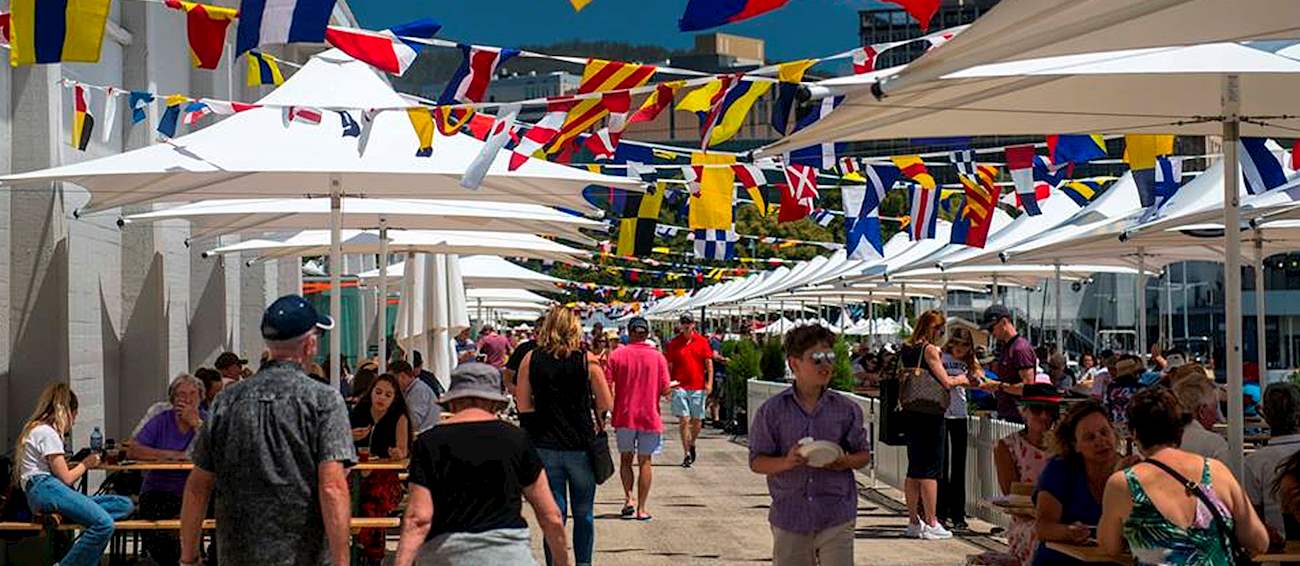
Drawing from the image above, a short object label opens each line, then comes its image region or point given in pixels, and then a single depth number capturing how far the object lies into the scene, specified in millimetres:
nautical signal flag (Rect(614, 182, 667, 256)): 19984
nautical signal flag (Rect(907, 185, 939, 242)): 20531
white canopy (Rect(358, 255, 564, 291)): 31859
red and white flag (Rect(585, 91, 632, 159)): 12195
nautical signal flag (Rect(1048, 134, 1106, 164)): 14414
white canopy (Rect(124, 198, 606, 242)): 15031
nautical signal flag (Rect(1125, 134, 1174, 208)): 13773
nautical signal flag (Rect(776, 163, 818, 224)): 19625
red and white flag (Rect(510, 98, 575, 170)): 12797
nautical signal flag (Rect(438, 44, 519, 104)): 12008
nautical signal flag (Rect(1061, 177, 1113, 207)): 21414
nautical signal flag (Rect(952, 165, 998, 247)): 18703
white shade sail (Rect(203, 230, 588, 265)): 18875
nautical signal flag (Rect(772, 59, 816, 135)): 10875
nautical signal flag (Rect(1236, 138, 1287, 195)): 14094
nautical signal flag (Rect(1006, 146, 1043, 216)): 15852
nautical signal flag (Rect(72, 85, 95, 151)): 14836
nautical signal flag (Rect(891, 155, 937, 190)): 17453
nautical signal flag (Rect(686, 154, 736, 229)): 17594
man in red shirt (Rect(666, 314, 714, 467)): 21281
